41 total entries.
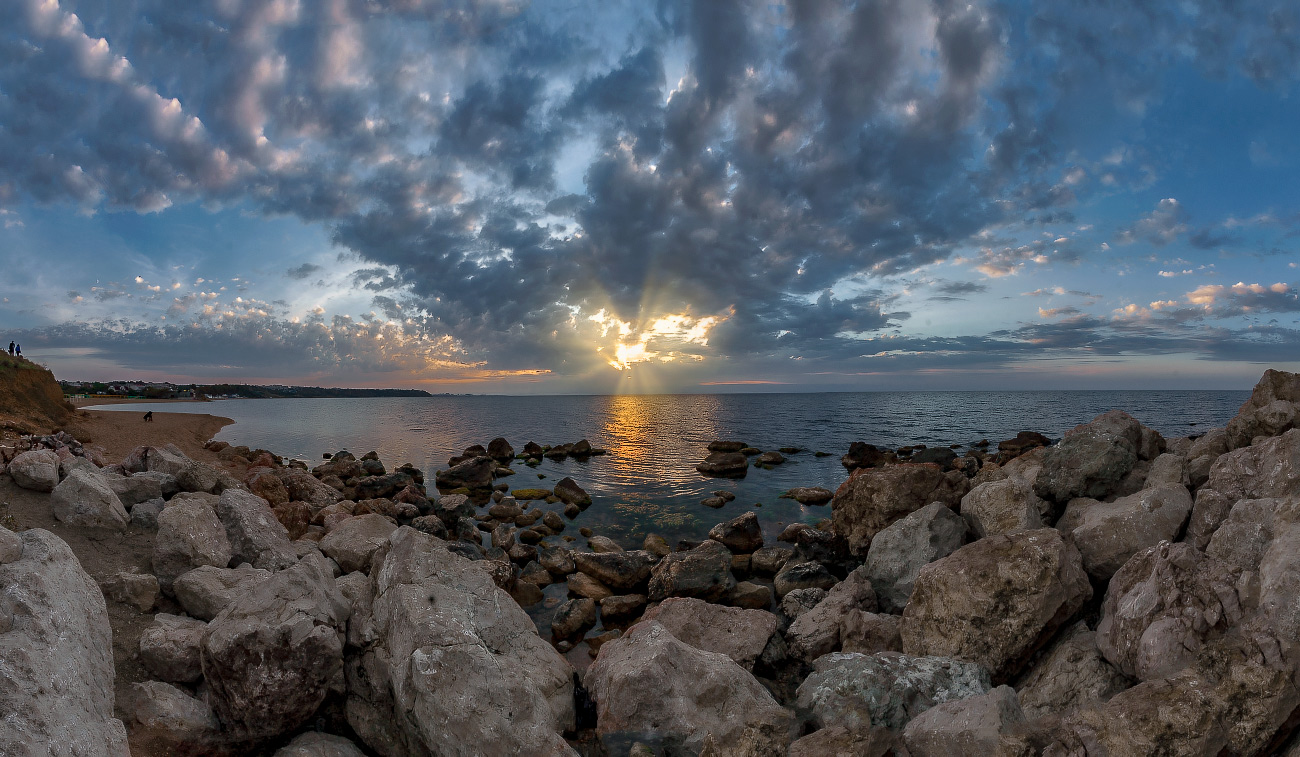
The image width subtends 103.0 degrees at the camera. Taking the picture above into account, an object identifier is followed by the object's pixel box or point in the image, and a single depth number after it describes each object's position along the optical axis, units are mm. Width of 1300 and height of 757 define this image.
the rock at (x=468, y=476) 30031
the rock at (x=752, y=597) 13477
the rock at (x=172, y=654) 6637
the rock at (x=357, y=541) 11906
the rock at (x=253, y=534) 10086
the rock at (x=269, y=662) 5934
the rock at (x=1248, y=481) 8141
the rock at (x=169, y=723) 5801
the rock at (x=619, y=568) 14492
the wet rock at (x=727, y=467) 33969
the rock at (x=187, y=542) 9078
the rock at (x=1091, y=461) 11219
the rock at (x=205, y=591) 8258
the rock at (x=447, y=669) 5852
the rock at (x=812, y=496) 25284
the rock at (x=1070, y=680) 6562
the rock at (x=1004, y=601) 7402
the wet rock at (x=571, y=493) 25578
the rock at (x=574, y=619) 11977
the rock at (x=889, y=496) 14625
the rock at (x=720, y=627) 9453
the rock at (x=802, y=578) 13781
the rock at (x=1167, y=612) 5715
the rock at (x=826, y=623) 9562
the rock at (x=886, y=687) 6836
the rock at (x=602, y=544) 17717
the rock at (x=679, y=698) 6574
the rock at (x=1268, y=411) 10414
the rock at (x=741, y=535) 18109
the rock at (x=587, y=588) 14052
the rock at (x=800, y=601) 11969
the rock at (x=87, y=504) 10078
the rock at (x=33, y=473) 10625
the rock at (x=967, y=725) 5266
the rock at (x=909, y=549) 11414
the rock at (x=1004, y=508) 10836
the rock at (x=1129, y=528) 8086
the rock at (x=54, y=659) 4293
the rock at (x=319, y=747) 5965
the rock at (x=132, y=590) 8000
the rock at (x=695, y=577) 13453
